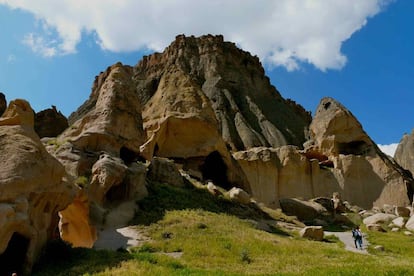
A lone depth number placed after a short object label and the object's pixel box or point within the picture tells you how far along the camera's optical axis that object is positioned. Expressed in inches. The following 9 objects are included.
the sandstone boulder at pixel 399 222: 1446.9
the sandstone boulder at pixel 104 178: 998.4
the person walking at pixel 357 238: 962.1
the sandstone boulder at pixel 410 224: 1401.8
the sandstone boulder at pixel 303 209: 1659.7
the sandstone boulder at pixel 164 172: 1291.3
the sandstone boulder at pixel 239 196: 1310.7
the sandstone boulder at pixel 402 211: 1715.1
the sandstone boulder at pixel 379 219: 1520.7
